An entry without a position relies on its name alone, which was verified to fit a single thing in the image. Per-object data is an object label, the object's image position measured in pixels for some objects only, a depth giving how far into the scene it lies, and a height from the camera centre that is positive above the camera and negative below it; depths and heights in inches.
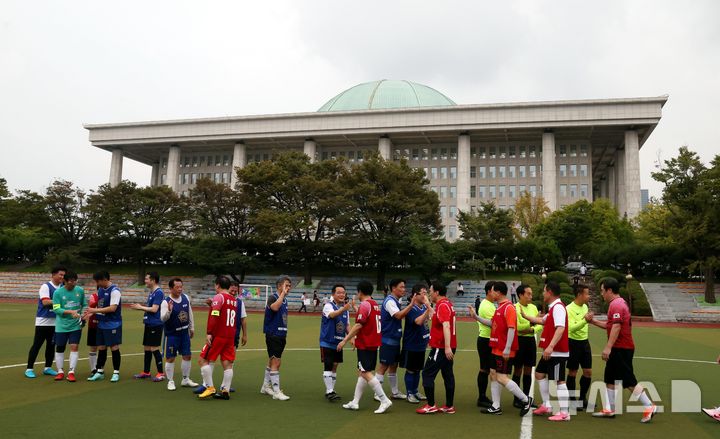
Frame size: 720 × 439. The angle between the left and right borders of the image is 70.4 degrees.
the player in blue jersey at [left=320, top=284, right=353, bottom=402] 362.3 -51.7
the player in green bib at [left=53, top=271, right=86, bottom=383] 411.2 -56.4
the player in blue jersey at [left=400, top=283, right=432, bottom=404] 347.3 -50.1
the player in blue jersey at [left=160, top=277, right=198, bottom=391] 392.4 -56.4
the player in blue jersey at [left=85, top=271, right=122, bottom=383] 411.2 -55.9
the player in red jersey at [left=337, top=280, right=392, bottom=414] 334.0 -47.2
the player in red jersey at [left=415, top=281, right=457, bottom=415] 324.9 -59.7
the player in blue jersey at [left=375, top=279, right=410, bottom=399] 348.5 -42.6
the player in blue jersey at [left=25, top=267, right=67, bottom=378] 424.6 -59.5
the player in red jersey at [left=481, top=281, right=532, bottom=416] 315.9 -49.4
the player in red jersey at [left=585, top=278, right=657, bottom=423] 316.2 -52.1
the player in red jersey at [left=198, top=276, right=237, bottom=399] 356.2 -56.6
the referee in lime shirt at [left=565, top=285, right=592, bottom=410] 345.1 -46.9
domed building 2974.9 +824.2
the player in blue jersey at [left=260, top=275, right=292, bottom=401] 366.6 -52.2
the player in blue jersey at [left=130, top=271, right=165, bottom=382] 407.2 -54.9
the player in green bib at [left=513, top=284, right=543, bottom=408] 355.6 -47.5
